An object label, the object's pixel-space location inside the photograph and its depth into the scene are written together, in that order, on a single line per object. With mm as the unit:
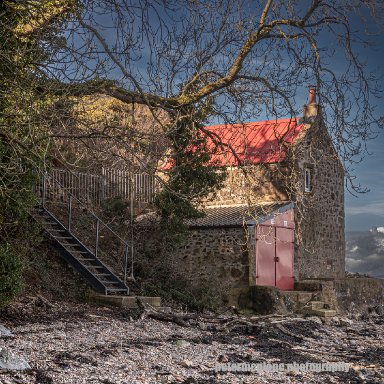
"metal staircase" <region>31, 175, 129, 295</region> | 17891
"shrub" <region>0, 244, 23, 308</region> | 13406
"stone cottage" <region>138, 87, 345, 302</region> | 21297
